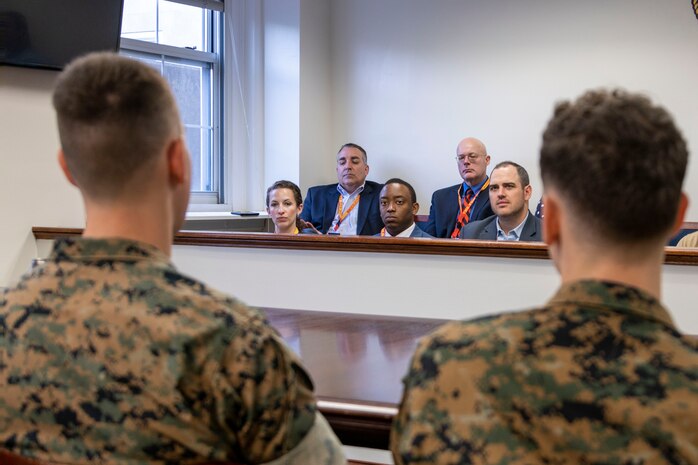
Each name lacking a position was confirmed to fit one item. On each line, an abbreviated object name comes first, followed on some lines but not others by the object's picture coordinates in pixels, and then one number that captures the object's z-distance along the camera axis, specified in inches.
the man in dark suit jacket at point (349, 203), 260.5
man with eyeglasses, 242.1
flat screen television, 168.4
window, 264.5
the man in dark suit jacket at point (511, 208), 179.9
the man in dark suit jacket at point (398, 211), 191.8
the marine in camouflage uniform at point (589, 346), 37.8
